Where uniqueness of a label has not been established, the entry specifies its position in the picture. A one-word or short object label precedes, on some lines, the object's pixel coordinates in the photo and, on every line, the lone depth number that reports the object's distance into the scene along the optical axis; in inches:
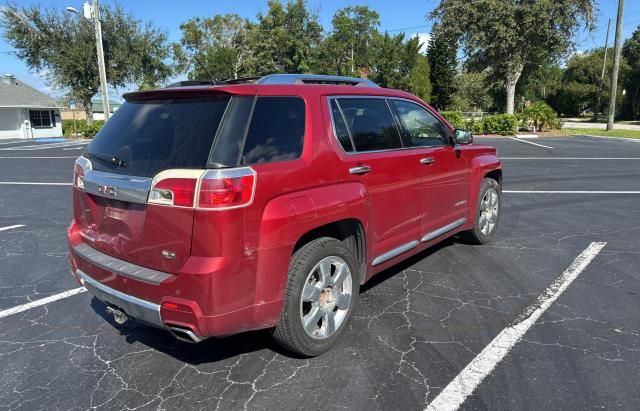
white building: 1459.2
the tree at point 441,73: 1825.8
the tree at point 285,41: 2223.2
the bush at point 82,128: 1325.0
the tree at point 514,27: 1163.9
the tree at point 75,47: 1457.9
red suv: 102.9
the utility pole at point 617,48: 1075.9
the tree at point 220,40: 2284.7
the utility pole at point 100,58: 992.2
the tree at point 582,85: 2162.9
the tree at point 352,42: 2311.8
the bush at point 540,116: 1077.8
